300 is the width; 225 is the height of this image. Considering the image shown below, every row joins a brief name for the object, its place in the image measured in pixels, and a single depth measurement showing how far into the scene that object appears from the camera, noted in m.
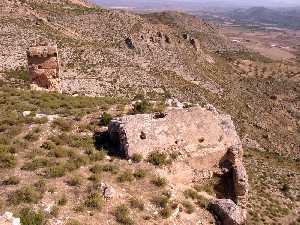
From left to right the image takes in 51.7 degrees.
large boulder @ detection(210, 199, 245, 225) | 11.50
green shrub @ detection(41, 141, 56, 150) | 12.83
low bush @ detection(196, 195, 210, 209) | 11.93
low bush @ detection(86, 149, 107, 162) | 12.61
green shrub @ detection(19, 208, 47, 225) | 9.36
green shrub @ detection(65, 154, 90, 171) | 11.88
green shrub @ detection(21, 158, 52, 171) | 11.66
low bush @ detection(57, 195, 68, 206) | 10.30
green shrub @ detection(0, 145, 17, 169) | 11.65
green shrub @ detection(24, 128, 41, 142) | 13.13
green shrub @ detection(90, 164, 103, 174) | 11.89
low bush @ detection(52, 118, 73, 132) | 14.00
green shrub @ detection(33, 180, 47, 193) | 10.64
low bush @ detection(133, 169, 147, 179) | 12.02
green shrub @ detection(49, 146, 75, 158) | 12.50
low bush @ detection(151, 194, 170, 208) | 11.06
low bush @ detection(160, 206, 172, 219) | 10.77
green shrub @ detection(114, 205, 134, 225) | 10.20
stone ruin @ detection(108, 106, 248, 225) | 13.04
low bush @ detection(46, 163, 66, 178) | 11.44
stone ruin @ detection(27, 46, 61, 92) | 21.05
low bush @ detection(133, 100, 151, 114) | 15.99
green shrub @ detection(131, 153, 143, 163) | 12.70
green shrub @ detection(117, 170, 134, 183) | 11.70
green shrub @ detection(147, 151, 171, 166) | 12.77
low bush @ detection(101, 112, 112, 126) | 14.70
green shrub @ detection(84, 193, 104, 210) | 10.40
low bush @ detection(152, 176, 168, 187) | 11.91
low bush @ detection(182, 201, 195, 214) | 11.45
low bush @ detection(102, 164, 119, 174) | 12.02
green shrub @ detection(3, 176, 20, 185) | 10.89
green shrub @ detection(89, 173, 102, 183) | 11.46
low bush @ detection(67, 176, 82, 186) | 11.19
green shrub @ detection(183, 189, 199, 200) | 12.19
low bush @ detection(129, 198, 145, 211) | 10.76
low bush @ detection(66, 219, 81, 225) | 9.61
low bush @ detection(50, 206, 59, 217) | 9.88
